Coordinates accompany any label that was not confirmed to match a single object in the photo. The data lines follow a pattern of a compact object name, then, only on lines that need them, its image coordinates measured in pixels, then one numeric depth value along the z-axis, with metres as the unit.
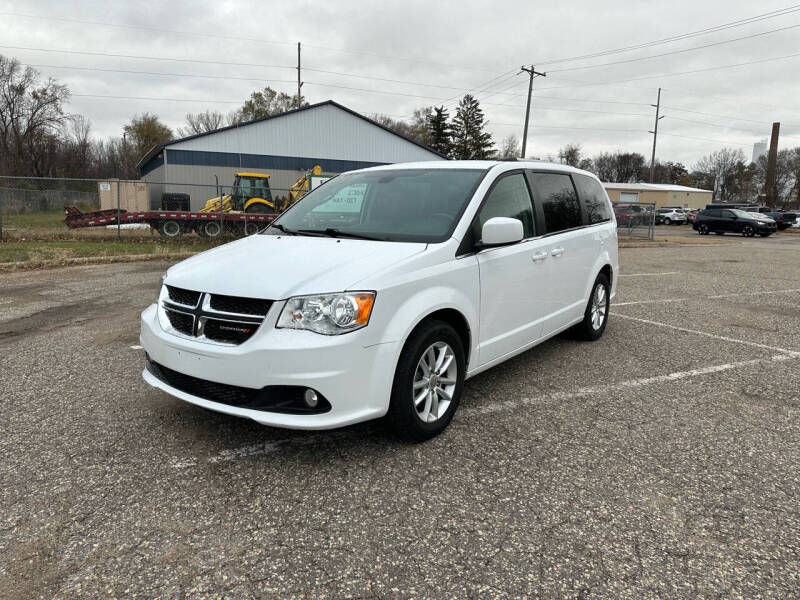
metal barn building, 30.52
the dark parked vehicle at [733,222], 31.45
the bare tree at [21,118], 59.16
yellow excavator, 22.19
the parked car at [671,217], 47.12
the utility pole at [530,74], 34.06
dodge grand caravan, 2.84
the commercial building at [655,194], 73.69
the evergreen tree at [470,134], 70.88
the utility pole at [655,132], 60.09
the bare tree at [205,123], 84.66
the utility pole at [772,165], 54.00
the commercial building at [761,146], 103.15
